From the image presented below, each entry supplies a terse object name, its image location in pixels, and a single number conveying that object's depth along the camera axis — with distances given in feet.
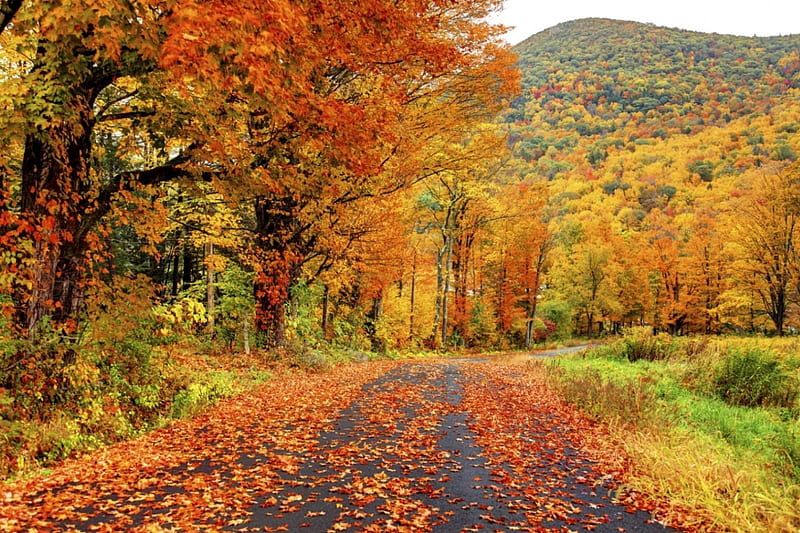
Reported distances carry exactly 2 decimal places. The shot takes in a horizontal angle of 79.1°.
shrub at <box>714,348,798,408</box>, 33.45
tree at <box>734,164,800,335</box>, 78.38
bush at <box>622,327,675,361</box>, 51.98
